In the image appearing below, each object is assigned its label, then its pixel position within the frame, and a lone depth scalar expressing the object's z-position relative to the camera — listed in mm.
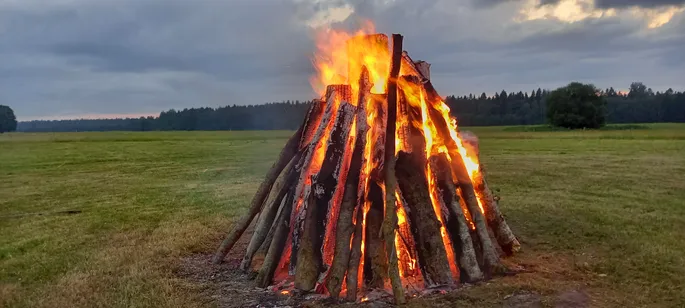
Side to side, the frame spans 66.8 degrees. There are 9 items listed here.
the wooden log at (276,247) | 6383
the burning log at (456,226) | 6316
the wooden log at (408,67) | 7344
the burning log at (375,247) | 6105
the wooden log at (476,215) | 6426
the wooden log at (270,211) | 7016
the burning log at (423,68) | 7423
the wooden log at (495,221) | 7324
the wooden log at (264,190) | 7398
